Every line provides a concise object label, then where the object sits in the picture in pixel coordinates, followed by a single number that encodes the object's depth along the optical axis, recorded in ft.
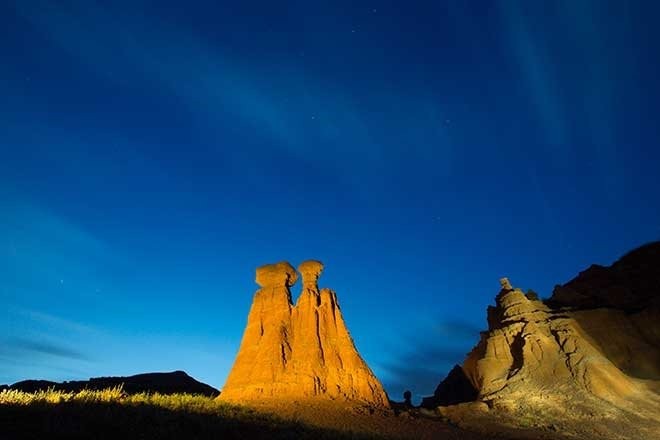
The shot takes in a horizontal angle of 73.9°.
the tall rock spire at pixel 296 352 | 84.23
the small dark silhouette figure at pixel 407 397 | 147.45
